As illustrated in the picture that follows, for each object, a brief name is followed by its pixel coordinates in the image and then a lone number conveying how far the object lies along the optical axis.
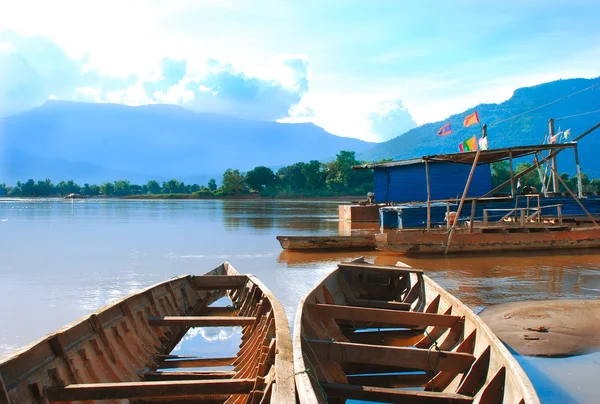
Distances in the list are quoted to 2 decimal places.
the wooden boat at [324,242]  18.20
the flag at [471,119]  22.95
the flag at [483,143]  18.55
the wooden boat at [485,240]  16.34
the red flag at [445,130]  25.75
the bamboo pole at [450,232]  15.88
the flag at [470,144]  21.42
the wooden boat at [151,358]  4.16
